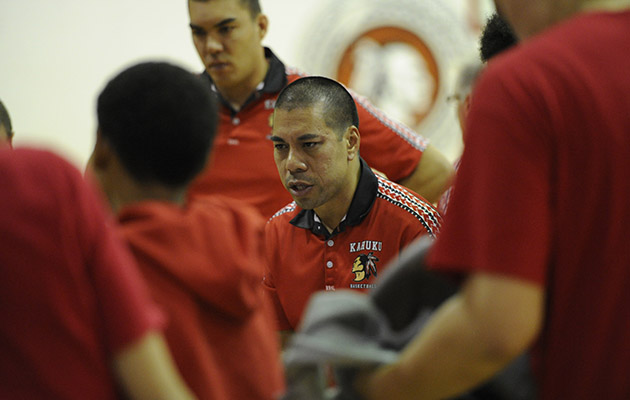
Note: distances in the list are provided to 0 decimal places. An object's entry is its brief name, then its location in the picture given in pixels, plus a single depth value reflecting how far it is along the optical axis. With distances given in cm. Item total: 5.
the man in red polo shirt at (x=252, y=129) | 489
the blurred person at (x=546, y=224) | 303
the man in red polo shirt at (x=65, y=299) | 297
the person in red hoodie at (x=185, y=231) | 355
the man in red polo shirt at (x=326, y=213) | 464
